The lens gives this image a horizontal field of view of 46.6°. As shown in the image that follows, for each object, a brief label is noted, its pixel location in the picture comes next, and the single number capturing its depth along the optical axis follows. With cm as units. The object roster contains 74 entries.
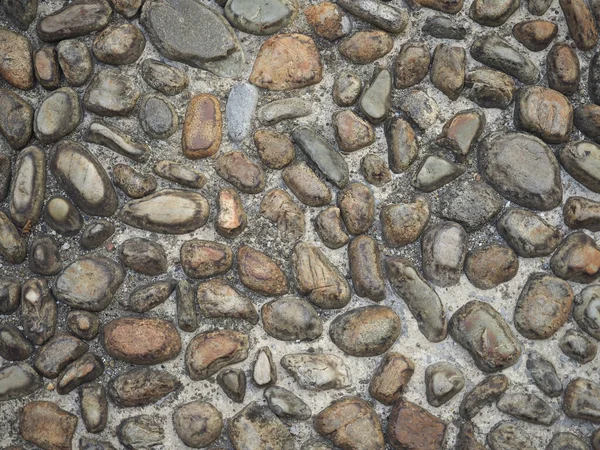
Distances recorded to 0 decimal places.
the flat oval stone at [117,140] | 119
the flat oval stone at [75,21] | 122
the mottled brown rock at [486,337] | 113
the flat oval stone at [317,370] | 113
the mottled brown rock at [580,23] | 123
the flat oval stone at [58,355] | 114
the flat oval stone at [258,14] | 123
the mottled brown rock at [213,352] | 113
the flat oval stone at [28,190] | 118
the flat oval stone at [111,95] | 121
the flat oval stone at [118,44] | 122
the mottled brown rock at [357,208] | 117
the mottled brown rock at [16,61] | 123
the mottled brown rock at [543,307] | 114
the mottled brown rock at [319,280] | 115
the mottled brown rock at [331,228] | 117
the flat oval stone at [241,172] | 119
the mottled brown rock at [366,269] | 115
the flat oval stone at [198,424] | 112
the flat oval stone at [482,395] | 112
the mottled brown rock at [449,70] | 122
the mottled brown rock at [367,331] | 114
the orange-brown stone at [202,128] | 120
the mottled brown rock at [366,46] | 123
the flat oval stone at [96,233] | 117
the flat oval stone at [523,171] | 117
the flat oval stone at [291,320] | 114
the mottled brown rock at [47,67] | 122
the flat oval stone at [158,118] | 120
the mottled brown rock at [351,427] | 111
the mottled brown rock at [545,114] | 120
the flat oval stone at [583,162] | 119
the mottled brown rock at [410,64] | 122
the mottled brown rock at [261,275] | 115
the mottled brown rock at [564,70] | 122
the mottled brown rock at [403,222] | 117
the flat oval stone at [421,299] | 115
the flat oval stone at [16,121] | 121
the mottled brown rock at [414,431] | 112
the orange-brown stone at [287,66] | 122
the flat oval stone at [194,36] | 122
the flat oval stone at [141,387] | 113
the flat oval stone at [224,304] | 115
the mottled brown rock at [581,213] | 118
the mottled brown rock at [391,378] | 113
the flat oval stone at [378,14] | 123
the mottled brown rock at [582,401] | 113
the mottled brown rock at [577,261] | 116
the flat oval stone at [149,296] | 114
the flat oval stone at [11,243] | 117
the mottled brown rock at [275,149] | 119
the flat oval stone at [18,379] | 115
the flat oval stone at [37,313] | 115
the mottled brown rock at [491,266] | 116
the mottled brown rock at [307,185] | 118
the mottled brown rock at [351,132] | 120
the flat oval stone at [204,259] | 116
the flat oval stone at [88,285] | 115
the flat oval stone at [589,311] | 115
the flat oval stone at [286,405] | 112
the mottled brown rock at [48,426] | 114
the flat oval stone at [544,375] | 113
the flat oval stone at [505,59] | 121
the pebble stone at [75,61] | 122
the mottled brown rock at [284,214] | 118
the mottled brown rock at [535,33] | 123
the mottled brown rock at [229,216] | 117
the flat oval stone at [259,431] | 111
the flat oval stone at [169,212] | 116
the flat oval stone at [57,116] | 120
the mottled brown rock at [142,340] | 113
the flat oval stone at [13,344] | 115
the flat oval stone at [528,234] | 116
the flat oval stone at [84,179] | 117
